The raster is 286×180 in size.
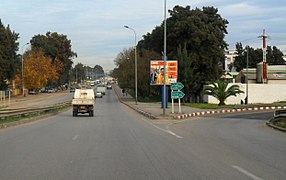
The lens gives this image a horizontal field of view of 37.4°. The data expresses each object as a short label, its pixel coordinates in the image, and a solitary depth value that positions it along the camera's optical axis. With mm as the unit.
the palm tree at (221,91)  53969
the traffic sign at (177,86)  40500
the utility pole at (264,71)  77462
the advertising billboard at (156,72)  52722
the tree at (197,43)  67312
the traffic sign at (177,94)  40156
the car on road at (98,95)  104244
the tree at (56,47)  137375
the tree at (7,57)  83062
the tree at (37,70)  107750
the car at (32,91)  120662
